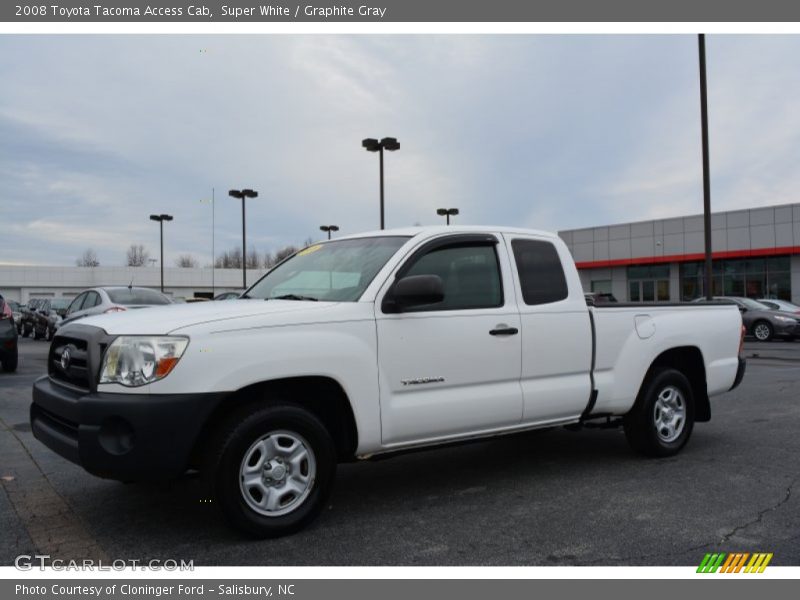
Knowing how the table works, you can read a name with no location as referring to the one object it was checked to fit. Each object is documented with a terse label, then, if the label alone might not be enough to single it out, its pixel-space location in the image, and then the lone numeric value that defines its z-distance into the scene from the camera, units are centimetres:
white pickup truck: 389
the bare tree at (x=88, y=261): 12854
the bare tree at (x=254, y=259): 12395
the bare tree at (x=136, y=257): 12900
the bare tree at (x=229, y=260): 12744
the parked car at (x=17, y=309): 3257
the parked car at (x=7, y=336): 1259
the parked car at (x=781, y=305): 2156
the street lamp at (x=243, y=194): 3622
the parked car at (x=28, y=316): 2744
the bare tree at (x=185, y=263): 13588
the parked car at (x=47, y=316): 2270
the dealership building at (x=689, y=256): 3478
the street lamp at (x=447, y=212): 4009
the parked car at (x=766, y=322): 2095
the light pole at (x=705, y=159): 1822
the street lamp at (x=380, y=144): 2388
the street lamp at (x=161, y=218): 4872
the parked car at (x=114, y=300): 1397
